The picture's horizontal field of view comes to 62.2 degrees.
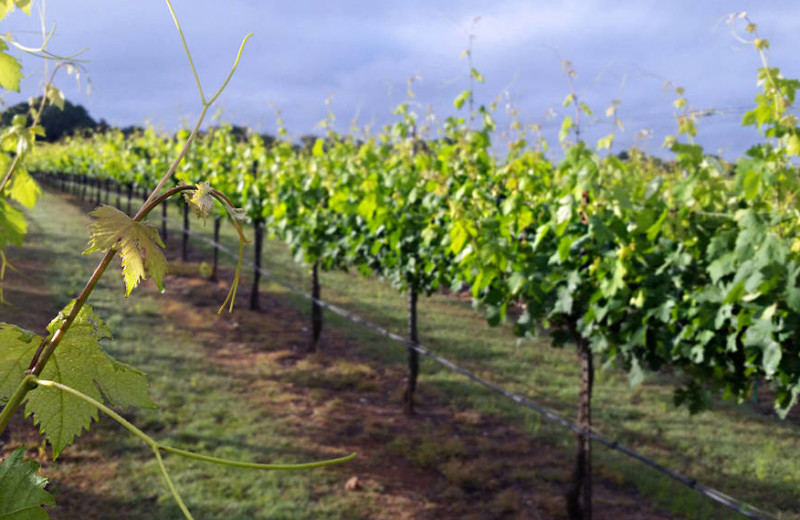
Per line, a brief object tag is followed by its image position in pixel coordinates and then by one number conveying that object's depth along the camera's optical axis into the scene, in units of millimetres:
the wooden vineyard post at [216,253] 11984
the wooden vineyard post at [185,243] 13841
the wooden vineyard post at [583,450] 4812
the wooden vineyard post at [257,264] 10352
